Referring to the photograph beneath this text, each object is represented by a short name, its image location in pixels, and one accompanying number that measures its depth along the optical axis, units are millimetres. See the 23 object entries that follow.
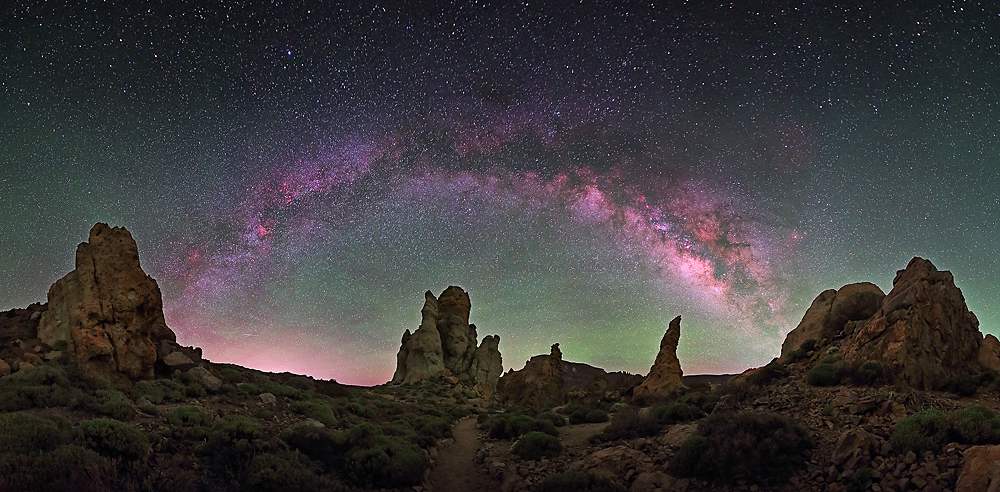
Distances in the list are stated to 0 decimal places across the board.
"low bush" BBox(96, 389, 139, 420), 14039
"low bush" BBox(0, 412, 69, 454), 9359
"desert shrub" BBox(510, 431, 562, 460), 15781
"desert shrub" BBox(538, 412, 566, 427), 24381
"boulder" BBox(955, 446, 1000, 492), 7969
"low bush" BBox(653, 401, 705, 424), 17922
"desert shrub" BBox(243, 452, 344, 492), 10225
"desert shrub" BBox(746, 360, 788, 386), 20547
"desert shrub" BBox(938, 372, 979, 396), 16234
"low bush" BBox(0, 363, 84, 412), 13797
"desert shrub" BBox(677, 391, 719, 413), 19695
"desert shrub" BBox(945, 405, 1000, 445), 9438
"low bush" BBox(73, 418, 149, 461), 10320
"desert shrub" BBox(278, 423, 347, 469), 13086
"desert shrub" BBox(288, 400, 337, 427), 21500
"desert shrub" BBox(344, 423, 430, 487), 12094
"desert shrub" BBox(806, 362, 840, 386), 17469
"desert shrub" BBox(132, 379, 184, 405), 17516
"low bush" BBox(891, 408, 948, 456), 9734
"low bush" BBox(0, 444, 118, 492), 8148
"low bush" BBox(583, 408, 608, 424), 24562
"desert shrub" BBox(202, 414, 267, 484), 10977
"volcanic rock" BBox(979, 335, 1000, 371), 19234
